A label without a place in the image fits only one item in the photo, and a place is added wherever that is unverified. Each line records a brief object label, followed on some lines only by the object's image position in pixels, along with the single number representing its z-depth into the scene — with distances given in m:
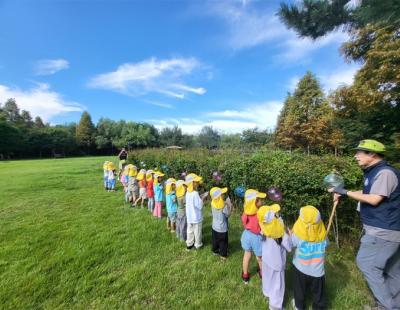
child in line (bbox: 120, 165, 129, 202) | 8.41
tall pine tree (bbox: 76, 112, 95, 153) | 61.98
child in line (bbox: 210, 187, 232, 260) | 4.18
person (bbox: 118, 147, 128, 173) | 13.37
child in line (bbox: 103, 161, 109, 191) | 11.02
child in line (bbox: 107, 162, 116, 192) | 10.61
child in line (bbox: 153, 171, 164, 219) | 6.49
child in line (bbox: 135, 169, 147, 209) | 7.55
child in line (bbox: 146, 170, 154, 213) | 7.04
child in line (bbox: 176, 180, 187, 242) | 4.98
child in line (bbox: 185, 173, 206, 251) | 4.55
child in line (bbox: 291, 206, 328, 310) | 2.70
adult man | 2.38
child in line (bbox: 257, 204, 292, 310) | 2.88
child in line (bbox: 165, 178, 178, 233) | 5.38
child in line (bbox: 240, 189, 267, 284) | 3.41
